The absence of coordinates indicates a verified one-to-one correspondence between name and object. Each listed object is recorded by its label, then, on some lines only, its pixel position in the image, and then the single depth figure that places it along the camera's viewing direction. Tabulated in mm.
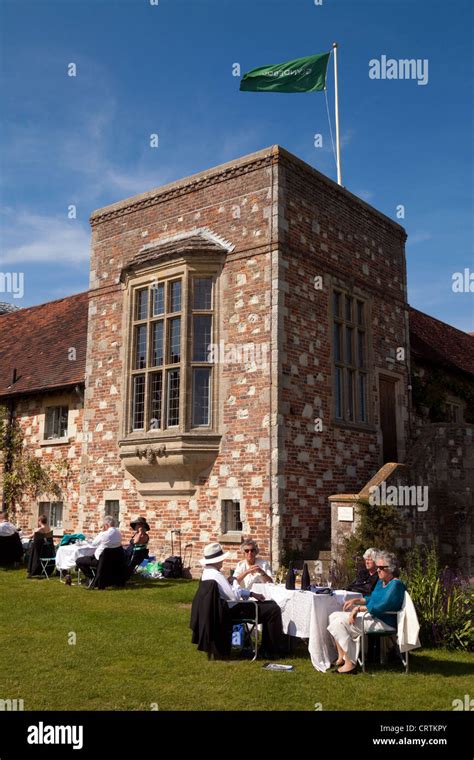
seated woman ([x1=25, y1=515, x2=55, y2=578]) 14508
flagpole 18062
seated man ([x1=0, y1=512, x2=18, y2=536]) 15797
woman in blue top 7881
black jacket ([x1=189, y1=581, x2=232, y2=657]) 8227
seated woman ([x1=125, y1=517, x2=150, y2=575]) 13711
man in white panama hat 8414
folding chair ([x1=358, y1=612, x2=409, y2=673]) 7817
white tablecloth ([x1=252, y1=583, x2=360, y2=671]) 7980
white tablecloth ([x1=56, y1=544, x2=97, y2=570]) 13484
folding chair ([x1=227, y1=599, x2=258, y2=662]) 8375
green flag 16500
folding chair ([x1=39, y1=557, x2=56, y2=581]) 14458
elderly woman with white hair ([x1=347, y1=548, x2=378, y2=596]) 8828
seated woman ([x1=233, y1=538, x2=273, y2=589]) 9248
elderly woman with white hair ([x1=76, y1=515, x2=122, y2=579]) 12930
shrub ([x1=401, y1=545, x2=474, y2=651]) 9117
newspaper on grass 7798
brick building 13859
